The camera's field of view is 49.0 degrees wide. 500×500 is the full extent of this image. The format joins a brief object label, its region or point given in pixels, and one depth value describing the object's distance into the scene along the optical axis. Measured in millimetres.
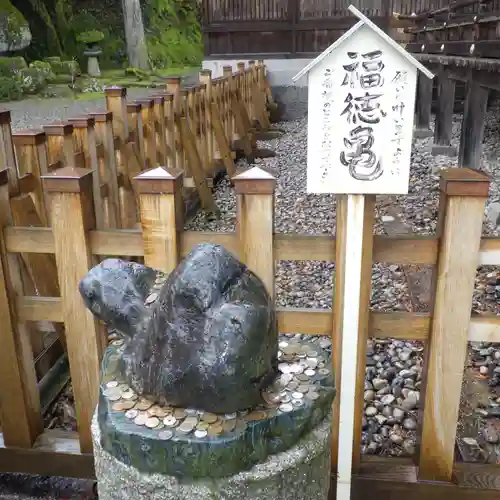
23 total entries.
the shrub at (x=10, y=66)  12172
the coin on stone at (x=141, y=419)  1424
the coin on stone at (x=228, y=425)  1396
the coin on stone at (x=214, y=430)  1381
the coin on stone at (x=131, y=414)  1448
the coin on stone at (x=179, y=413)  1453
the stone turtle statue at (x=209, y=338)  1346
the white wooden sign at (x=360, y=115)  1523
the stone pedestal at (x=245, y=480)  1402
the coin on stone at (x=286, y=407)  1459
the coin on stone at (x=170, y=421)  1417
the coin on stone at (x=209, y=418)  1424
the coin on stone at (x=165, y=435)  1366
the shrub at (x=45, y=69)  13211
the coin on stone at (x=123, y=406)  1481
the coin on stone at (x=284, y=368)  1657
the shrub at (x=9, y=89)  11438
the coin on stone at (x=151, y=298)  1574
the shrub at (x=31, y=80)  12195
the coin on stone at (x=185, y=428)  1390
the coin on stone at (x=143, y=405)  1486
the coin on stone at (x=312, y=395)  1519
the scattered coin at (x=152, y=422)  1411
